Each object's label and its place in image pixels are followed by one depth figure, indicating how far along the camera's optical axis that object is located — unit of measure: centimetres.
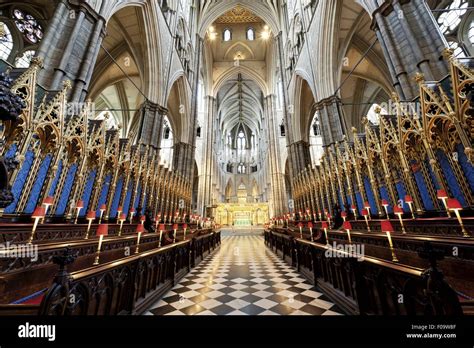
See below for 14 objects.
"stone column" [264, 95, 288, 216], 2117
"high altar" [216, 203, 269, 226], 2814
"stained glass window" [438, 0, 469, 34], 1045
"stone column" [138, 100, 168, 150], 1081
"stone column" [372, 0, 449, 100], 507
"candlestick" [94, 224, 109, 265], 279
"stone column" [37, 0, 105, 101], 520
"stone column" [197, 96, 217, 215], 2223
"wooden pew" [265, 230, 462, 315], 134
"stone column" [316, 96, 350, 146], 1055
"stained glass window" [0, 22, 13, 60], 1059
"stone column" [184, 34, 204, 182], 1650
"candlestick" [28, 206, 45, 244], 278
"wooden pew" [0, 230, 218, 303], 188
